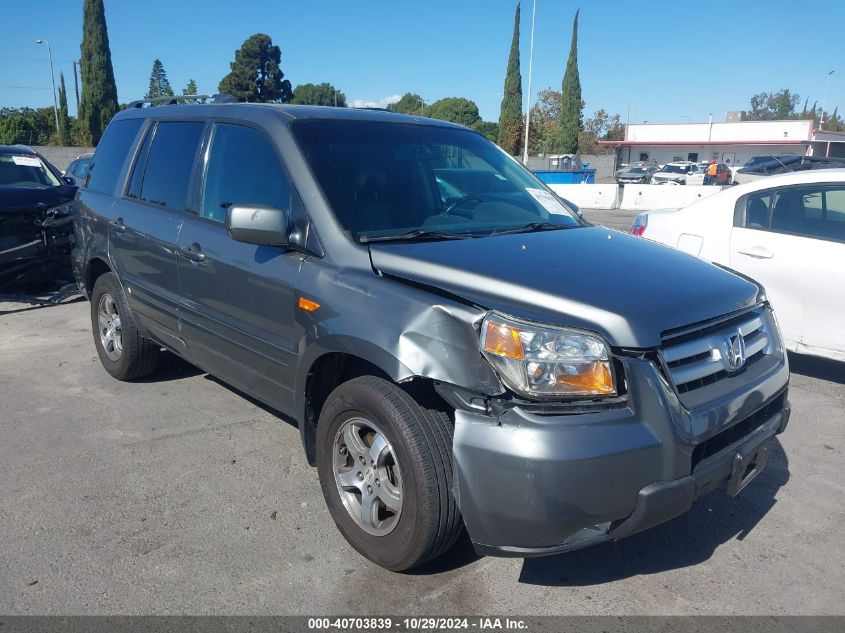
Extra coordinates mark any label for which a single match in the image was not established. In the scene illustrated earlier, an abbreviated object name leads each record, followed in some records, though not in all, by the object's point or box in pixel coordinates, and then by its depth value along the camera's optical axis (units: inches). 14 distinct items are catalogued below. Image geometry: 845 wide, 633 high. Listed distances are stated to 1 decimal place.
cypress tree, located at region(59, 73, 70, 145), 2075.5
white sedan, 199.3
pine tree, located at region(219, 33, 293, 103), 2241.6
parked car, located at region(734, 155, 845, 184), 362.3
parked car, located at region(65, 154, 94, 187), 646.0
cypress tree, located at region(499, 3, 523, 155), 2143.2
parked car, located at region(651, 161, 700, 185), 1425.9
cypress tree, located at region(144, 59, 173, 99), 4721.7
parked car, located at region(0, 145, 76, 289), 293.7
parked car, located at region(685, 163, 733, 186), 1300.2
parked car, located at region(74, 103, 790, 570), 95.4
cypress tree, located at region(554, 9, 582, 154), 2272.4
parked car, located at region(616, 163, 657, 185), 1575.0
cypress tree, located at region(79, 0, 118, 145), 1878.7
